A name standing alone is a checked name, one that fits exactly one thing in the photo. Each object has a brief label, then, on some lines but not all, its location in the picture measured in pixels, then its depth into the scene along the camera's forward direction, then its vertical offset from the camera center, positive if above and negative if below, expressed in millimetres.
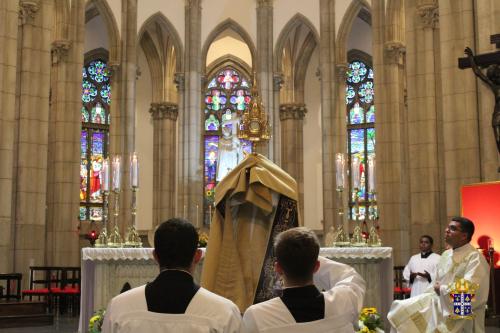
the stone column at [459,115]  12883 +1836
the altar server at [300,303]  3043 -311
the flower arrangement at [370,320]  6535 -797
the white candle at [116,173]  10539 +734
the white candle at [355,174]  10219 +684
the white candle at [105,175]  10617 +717
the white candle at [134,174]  10695 +733
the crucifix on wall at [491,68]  10273 +2108
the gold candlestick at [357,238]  9938 -156
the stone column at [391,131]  20562 +2519
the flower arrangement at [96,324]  7164 -890
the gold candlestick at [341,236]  10172 -135
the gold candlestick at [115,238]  10648 -147
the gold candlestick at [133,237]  10469 -130
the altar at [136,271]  9586 -570
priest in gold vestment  5637 -9
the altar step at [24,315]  11773 -1332
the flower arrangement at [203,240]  10202 -179
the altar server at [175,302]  3010 -289
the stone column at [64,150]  19453 +1971
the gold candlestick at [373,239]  10109 -172
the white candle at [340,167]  10422 +793
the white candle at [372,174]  10497 +717
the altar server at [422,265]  11078 -570
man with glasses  7305 -685
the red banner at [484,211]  10805 +198
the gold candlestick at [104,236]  10499 -114
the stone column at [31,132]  15062 +1873
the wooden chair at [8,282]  12914 -928
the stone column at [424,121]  15656 +2130
